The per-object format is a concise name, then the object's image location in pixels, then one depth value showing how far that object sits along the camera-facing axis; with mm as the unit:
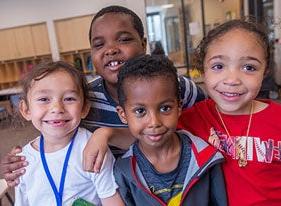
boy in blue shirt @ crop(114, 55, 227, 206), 1058
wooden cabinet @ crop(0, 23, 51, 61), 8852
